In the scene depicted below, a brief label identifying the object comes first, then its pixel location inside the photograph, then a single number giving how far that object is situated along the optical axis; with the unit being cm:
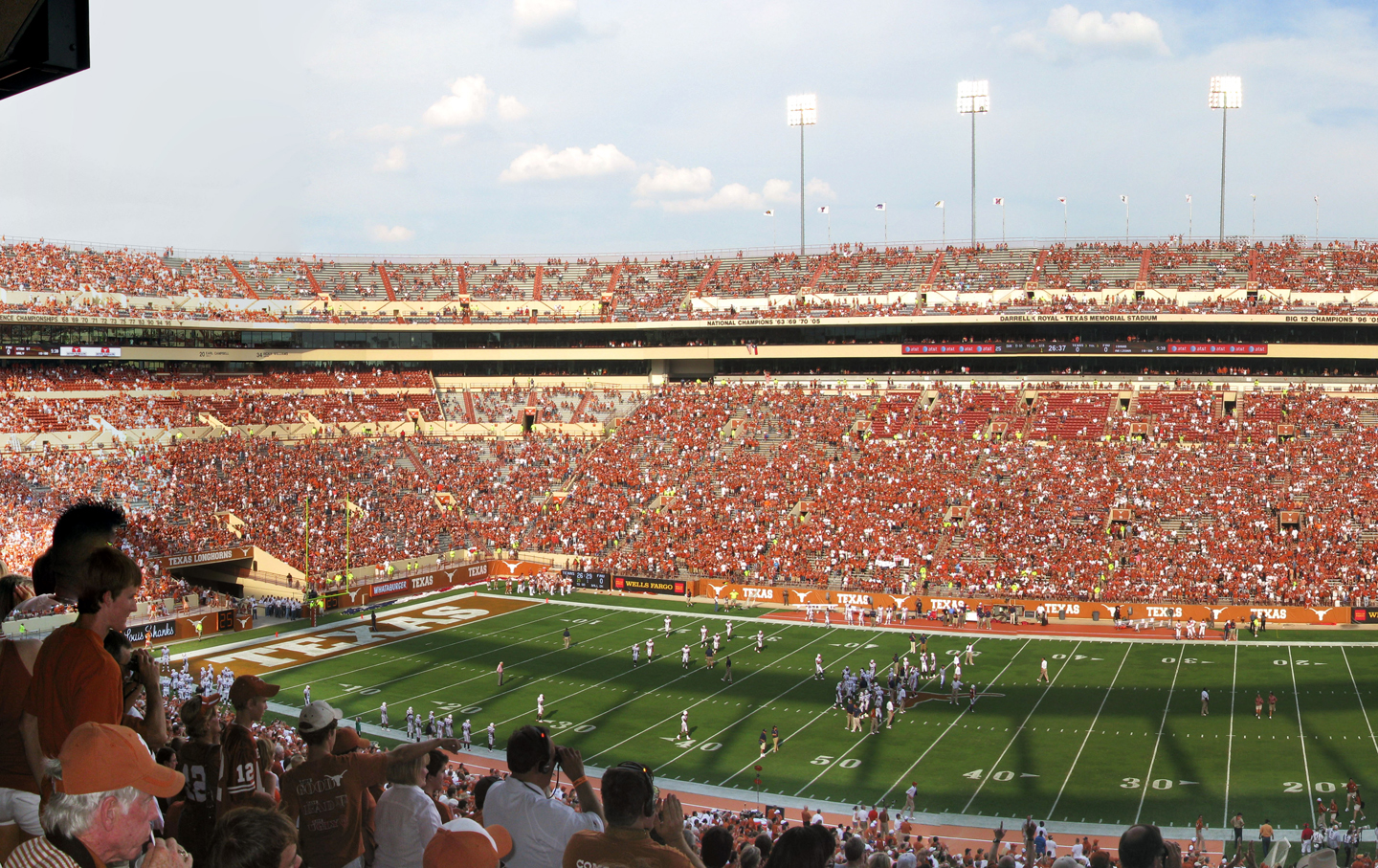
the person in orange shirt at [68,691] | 486
